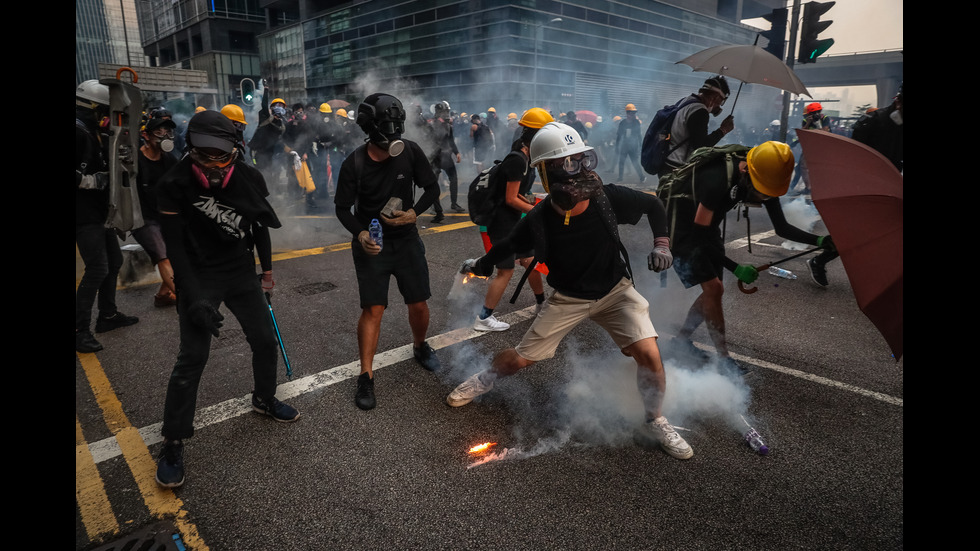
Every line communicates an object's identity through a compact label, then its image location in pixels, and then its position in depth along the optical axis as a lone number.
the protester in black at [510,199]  4.37
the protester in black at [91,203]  4.18
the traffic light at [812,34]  8.76
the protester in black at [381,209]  3.36
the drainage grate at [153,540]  2.29
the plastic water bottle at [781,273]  6.41
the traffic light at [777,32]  8.64
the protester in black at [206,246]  2.66
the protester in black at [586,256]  2.82
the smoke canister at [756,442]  2.93
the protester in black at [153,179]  4.53
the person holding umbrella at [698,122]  5.21
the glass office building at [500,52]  32.53
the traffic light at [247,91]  15.92
